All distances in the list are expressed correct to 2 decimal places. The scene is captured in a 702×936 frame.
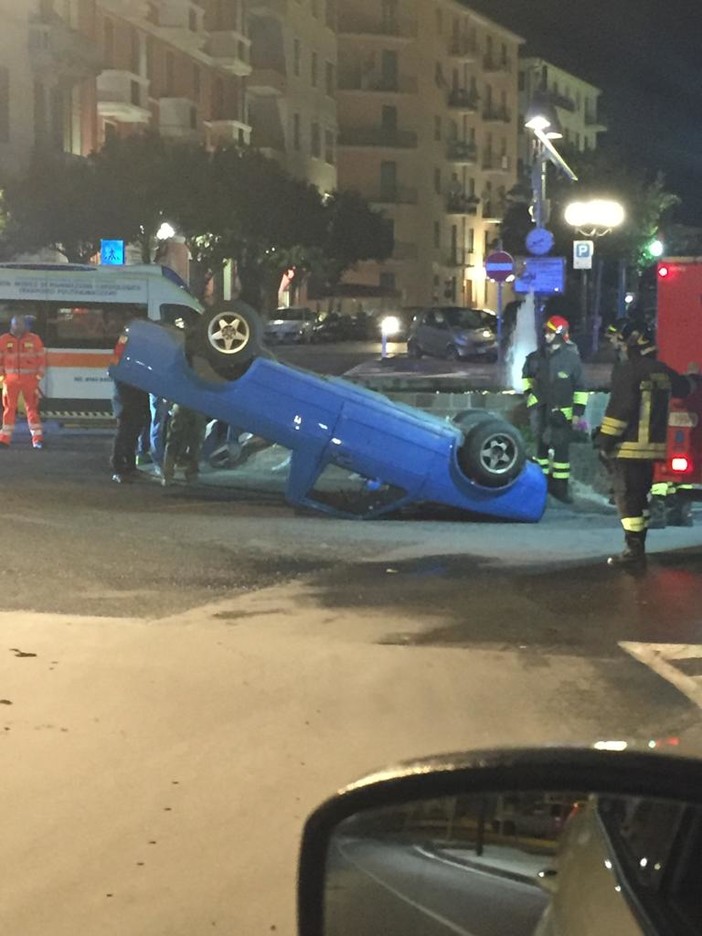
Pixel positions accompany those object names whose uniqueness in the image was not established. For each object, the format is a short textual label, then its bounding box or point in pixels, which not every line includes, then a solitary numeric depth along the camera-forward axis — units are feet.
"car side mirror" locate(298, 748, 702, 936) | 6.59
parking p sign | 87.66
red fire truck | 40.27
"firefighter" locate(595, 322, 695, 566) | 35.55
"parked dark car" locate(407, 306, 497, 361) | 129.80
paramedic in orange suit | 59.67
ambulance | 67.10
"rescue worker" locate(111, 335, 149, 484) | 50.26
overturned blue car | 41.65
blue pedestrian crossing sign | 89.56
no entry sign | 72.74
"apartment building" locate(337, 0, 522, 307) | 262.06
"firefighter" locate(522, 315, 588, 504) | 47.25
